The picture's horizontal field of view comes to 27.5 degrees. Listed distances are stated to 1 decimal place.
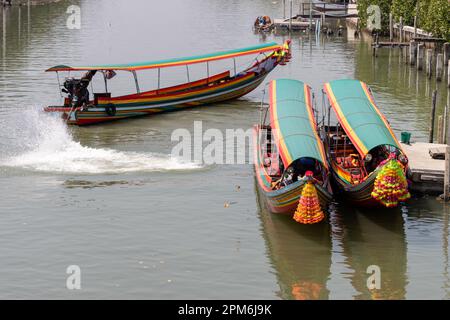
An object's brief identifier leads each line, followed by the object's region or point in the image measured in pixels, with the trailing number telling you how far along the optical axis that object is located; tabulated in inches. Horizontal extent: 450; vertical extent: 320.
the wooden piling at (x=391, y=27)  2834.4
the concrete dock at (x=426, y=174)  1261.1
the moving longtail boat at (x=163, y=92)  1706.4
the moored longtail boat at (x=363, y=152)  1139.9
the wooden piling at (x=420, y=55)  2310.5
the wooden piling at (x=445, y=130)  1417.1
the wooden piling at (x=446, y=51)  2146.9
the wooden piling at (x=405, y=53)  2567.7
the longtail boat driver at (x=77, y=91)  1700.3
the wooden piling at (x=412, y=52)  2432.3
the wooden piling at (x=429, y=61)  2180.2
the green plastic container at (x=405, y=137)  1398.9
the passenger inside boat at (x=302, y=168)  1180.5
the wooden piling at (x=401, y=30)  2729.3
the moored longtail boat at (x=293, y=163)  1112.2
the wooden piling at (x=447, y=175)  1210.0
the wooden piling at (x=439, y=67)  2094.0
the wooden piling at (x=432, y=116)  1462.8
